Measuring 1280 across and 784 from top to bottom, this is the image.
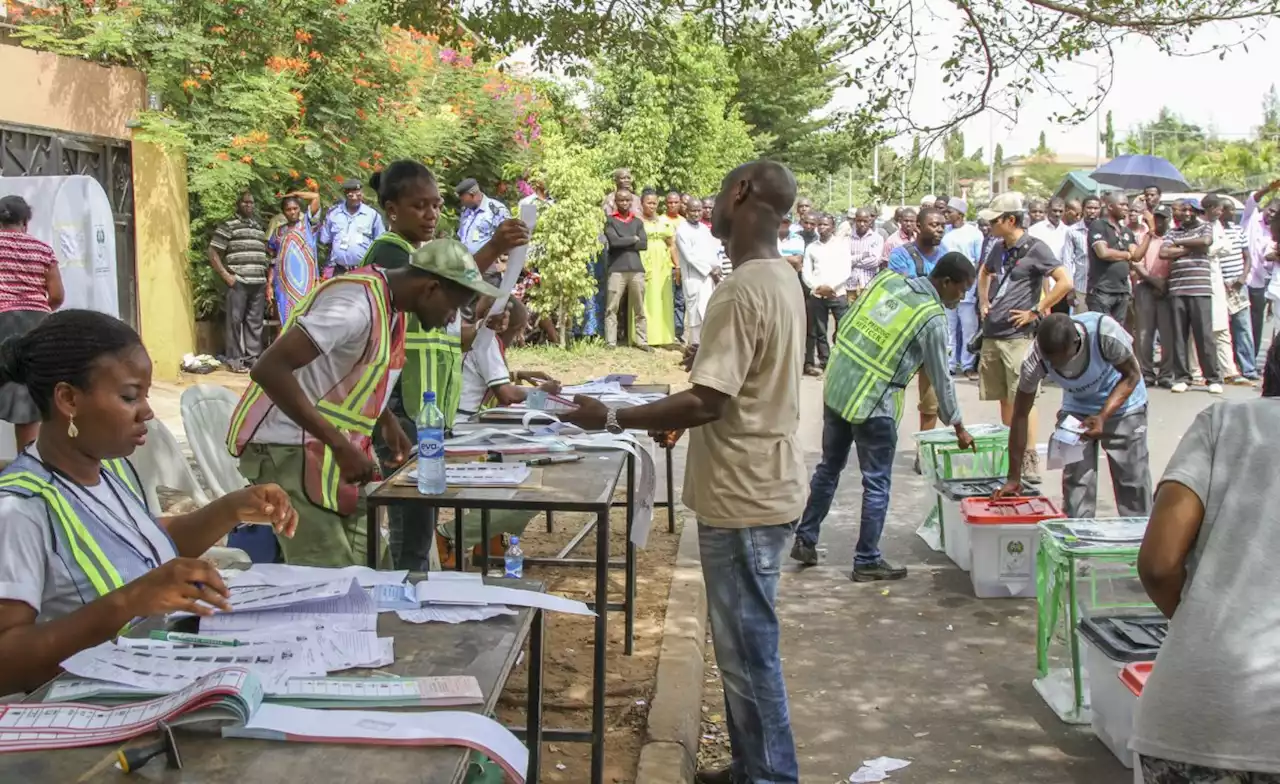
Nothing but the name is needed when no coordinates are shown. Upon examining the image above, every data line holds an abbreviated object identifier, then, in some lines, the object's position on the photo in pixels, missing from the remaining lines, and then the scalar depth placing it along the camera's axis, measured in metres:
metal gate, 10.28
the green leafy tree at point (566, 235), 15.06
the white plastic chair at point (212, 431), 6.64
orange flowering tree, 12.05
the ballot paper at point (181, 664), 2.14
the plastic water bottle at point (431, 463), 3.81
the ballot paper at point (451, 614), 2.58
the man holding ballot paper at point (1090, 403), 6.13
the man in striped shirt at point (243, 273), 13.15
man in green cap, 3.71
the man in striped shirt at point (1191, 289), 13.25
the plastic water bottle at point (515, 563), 5.88
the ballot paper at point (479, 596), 2.67
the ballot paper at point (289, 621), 2.44
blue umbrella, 18.70
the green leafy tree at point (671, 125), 19.95
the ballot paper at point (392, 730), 1.94
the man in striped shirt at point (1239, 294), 13.94
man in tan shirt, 3.66
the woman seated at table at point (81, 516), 2.24
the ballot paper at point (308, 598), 2.53
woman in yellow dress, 16.02
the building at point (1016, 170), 87.25
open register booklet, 1.92
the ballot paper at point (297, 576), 2.72
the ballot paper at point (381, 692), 2.08
